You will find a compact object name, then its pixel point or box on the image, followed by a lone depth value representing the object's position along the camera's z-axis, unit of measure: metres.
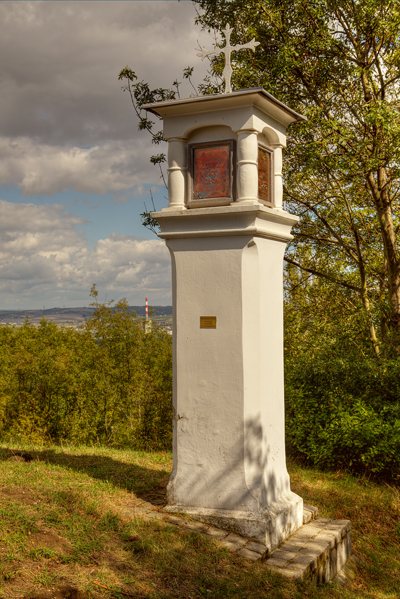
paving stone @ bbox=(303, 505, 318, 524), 6.88
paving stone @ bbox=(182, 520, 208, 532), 5.94
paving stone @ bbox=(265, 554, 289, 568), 5.57
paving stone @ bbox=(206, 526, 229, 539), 5.84
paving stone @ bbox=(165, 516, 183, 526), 6.00
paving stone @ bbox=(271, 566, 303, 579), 5.40
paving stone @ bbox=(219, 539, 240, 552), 5.63
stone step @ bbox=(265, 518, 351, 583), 5.60
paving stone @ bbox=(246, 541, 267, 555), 5.70
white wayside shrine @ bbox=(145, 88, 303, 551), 6.09
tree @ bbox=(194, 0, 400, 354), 11.02
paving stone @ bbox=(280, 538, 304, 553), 6.02
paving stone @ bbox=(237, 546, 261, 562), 5.55
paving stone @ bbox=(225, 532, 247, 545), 5.80
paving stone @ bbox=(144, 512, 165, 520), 6.05
